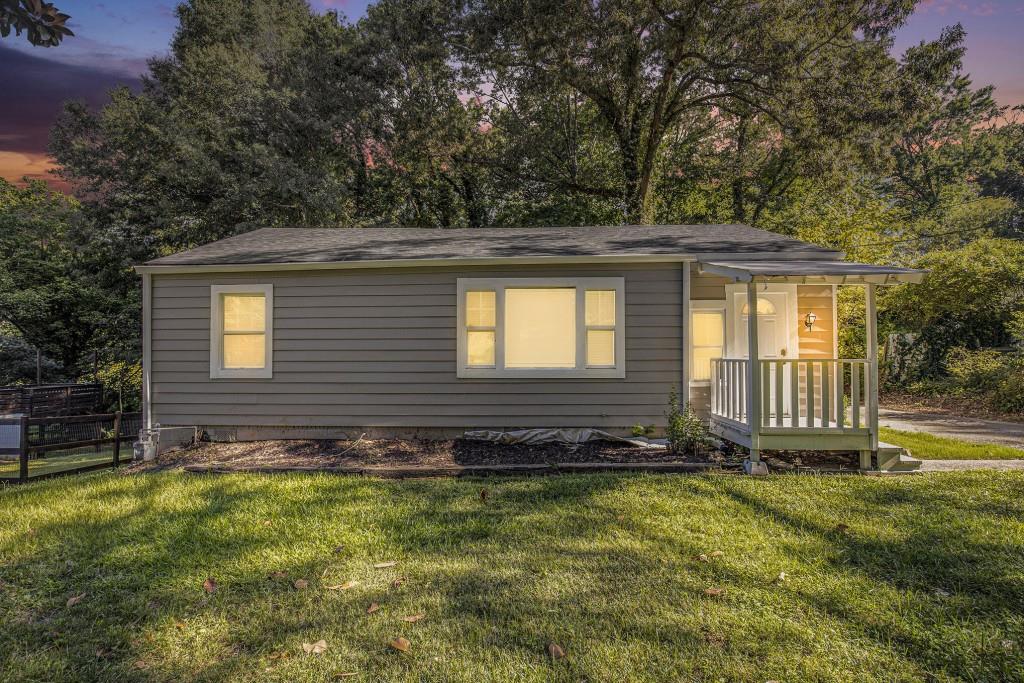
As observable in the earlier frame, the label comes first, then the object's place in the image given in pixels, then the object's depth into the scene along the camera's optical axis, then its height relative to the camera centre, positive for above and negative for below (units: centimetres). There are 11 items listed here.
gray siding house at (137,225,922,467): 725 +23
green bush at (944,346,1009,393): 1136 -35
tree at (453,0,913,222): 1249 +761
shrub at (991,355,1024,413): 1027 -74
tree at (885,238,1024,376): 1276 +138
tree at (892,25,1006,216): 2570 +1020
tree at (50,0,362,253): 1393 +520
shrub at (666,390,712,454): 646 -101
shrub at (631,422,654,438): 716 -106
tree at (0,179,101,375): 1609 +193
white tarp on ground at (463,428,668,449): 718 -115
